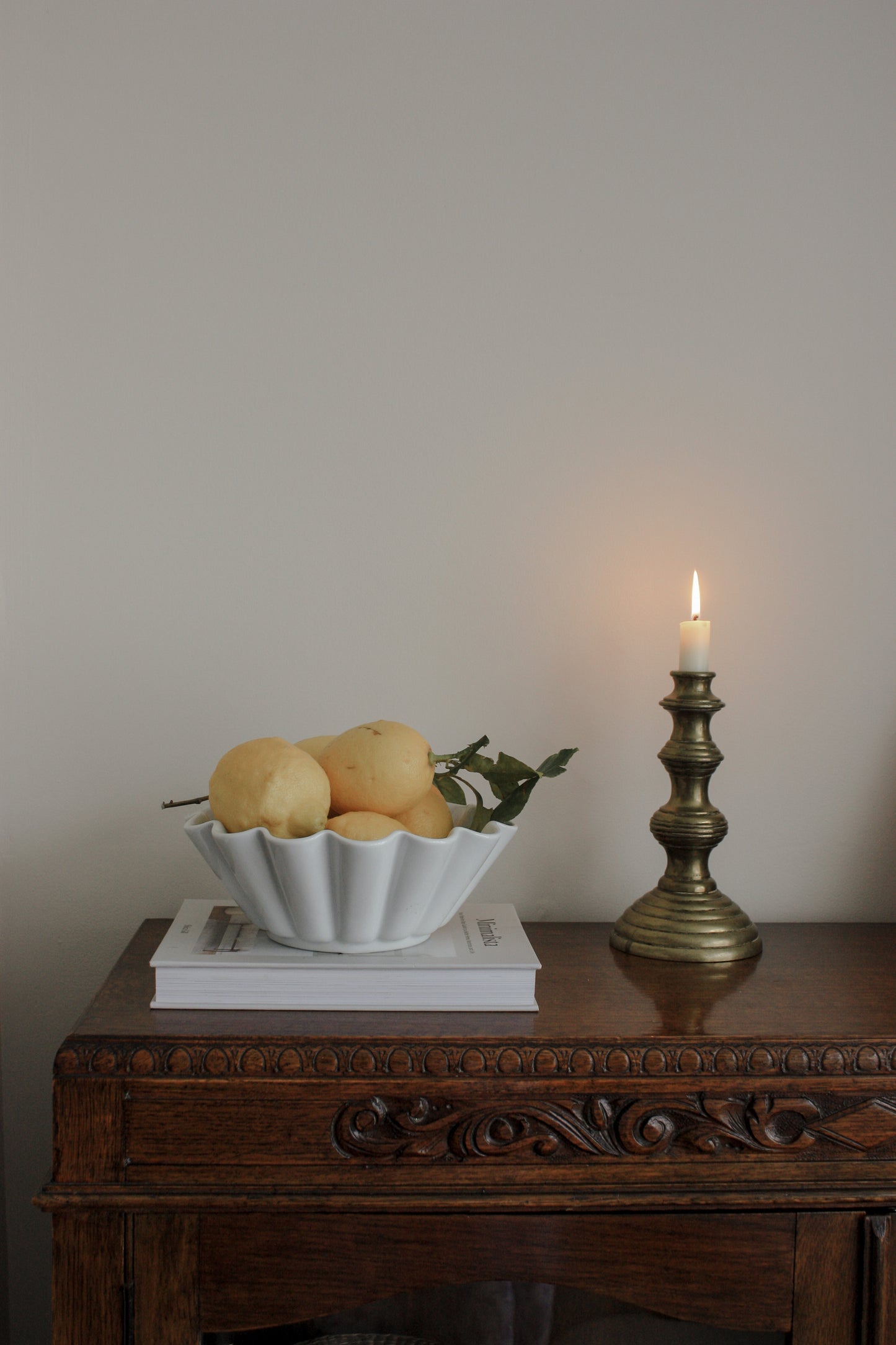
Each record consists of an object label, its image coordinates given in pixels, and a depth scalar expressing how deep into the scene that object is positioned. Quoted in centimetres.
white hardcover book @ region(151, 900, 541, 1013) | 76
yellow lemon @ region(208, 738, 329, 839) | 75
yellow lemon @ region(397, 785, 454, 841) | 80
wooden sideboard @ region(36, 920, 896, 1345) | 71
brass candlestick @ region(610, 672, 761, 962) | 91
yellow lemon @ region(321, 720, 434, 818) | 78
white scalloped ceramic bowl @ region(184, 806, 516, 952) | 74
